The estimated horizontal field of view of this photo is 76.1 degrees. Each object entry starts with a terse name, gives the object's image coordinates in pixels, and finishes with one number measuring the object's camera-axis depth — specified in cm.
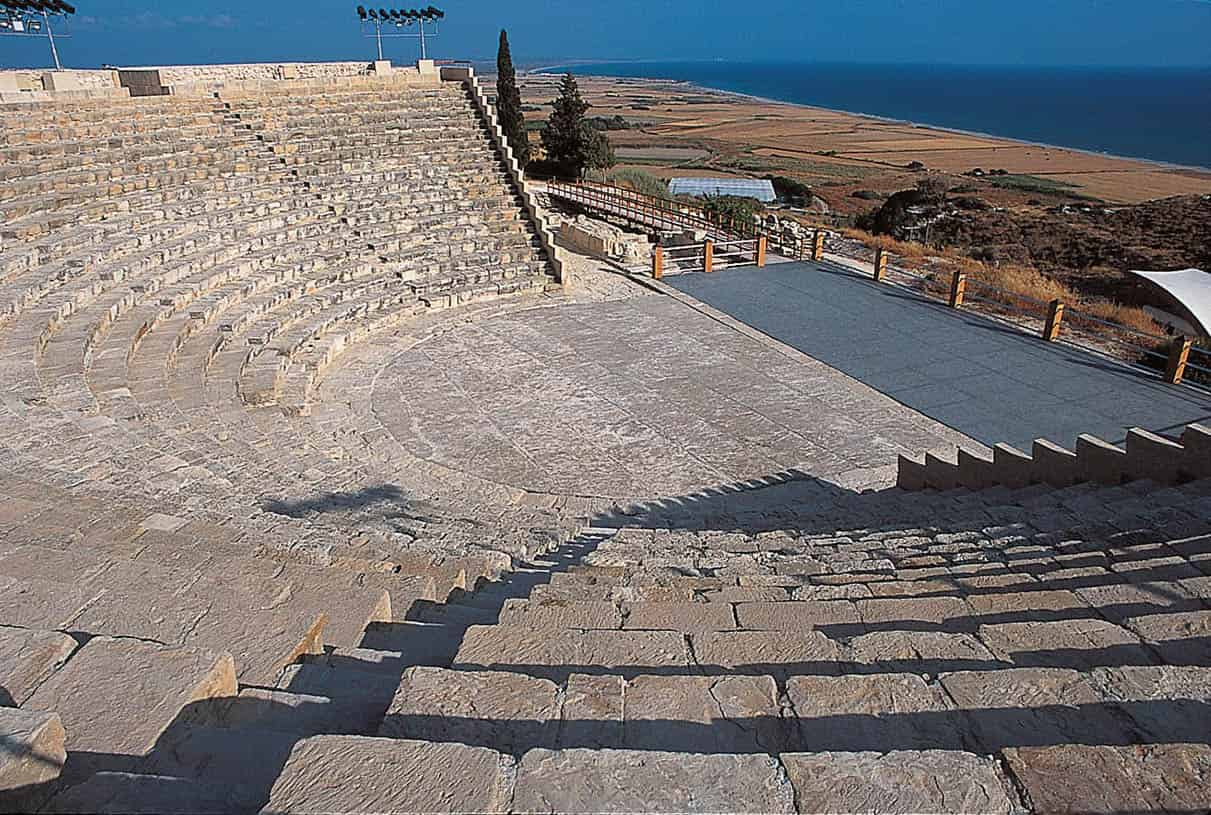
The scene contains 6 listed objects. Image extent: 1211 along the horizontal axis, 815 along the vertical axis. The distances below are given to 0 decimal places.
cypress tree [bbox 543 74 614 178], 3531
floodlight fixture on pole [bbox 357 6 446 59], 2491
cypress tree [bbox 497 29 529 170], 3712
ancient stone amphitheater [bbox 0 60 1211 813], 241
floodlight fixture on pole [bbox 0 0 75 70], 1686
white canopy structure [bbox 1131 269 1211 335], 1473
